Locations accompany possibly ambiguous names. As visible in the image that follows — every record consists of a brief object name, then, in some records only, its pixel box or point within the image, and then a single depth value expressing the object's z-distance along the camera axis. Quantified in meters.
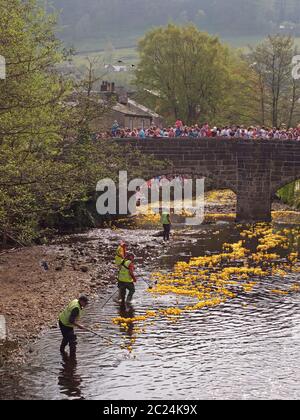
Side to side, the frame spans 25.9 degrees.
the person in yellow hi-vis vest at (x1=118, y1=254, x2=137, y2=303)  25.83
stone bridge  49.44
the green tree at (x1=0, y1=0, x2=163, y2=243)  24.00
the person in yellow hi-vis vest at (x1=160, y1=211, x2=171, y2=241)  41.12
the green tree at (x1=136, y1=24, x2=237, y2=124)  71.69
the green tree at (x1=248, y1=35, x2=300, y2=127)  71.94
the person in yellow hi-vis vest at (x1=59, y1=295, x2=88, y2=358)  19.39
